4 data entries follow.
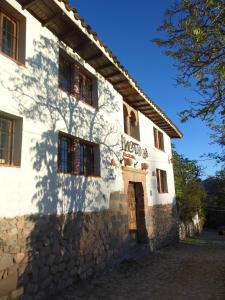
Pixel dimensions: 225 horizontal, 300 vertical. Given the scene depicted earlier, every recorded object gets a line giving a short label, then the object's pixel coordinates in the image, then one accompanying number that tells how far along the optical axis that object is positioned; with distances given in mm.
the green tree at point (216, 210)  33125
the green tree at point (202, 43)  5008
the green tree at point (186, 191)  22312
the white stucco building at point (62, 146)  5930
